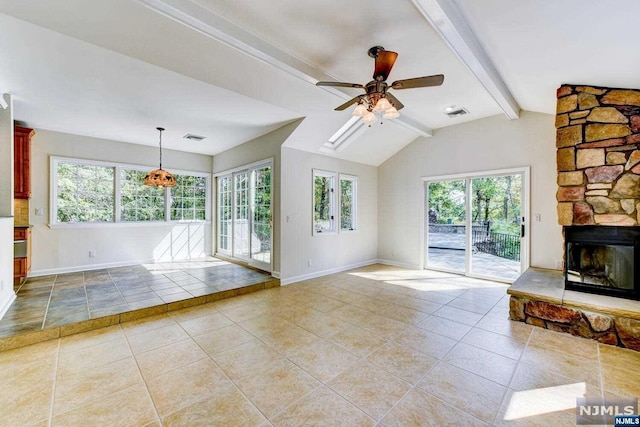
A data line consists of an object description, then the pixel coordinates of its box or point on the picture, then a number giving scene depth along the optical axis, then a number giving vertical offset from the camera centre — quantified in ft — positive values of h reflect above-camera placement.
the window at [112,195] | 17.17 +1.29
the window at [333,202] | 18.57 +0.76
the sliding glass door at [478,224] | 16.05 -0.77
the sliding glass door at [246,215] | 17.73 -0.15
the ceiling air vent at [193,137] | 17.79 +5.07
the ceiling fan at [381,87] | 8.08 +3.92
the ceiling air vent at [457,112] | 15.58 +5.82
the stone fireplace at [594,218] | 9.72 -0.25
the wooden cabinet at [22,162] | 14.53 +2.81
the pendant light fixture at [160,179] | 16.39 +2.08
